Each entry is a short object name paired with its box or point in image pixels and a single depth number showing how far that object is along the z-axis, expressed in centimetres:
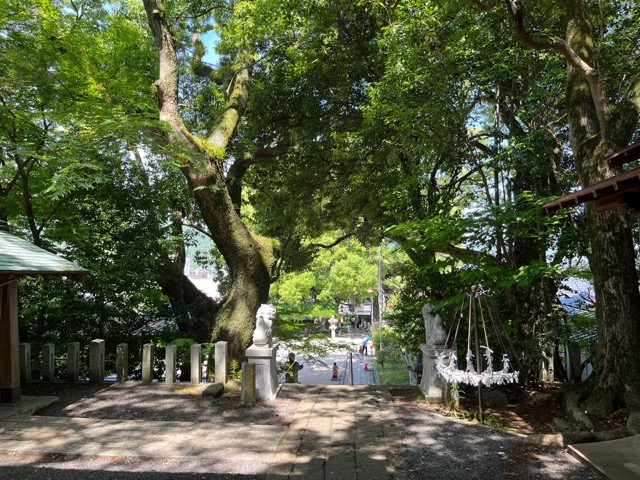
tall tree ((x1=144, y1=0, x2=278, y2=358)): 987
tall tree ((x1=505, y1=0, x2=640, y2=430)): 674
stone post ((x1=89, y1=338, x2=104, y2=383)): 912
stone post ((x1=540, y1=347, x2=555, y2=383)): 916
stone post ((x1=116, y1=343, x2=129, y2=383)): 926
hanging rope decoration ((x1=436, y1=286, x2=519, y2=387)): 624
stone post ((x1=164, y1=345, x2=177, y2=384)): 907
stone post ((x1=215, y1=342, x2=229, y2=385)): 899
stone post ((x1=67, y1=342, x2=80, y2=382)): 920
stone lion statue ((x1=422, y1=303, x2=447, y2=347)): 784
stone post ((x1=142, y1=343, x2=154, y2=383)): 927
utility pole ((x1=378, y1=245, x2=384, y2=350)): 2967
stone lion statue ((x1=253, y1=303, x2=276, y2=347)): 842
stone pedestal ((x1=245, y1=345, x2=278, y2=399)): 820
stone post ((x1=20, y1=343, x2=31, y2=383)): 907
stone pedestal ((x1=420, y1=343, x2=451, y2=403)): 780
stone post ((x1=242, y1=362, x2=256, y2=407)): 778
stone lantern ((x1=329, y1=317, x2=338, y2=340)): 3131
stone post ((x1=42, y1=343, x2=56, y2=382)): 913
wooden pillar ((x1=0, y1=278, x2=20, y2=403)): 734
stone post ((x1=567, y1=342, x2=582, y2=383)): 902
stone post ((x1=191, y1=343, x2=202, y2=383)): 911
